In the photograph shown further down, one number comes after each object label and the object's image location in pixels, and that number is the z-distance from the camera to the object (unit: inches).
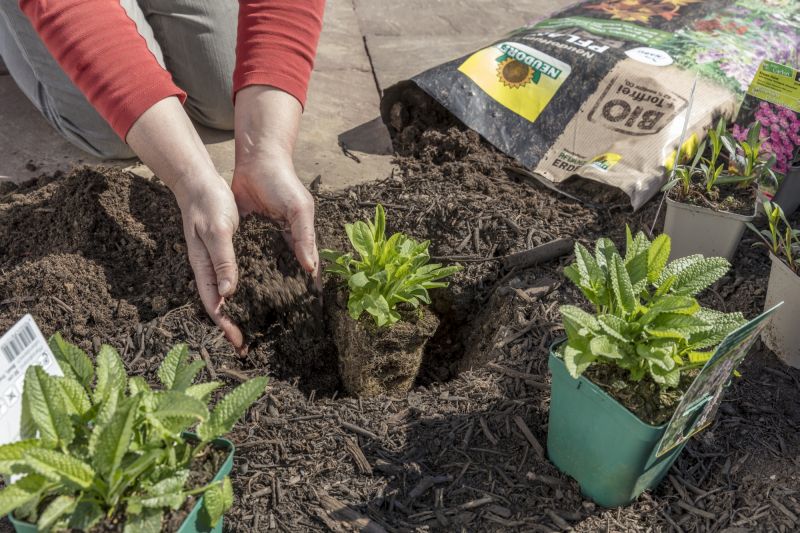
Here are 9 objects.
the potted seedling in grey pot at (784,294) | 32.5
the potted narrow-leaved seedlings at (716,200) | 36.4
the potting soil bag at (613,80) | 42.6
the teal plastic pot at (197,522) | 23.0
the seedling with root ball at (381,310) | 33.4
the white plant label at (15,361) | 23.8
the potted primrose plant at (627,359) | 26.6
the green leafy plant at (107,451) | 22.5
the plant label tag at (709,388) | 25.3
